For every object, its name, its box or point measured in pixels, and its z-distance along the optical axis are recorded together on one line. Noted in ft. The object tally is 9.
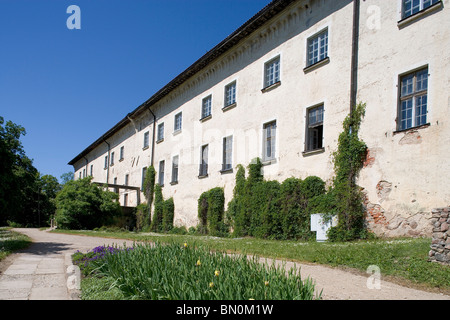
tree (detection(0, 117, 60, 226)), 35.65
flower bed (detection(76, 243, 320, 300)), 12.70
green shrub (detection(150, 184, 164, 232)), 84.89
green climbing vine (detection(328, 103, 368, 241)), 40.50
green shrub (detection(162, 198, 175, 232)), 80.64
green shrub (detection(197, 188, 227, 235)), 63.31
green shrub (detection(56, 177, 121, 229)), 84.84
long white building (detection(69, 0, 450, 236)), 35.53
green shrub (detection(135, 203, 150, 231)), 91.25
